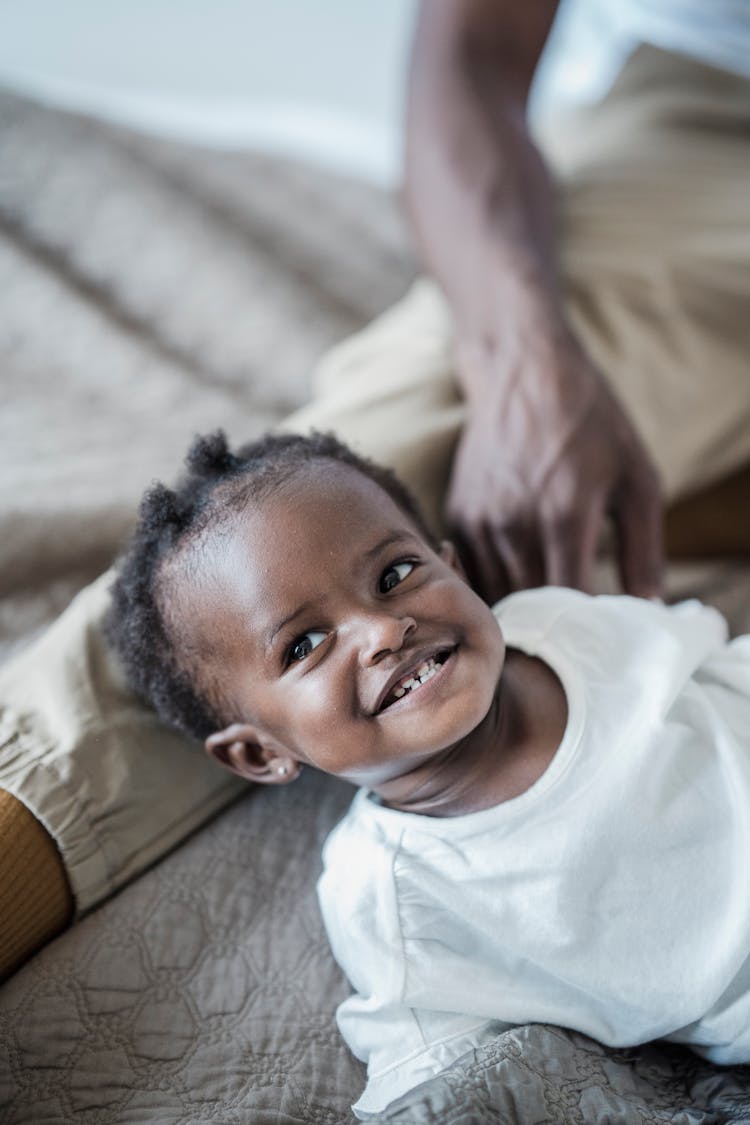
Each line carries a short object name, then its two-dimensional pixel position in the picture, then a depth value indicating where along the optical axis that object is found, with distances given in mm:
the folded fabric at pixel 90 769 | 849
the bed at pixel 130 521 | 768
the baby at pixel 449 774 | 795
